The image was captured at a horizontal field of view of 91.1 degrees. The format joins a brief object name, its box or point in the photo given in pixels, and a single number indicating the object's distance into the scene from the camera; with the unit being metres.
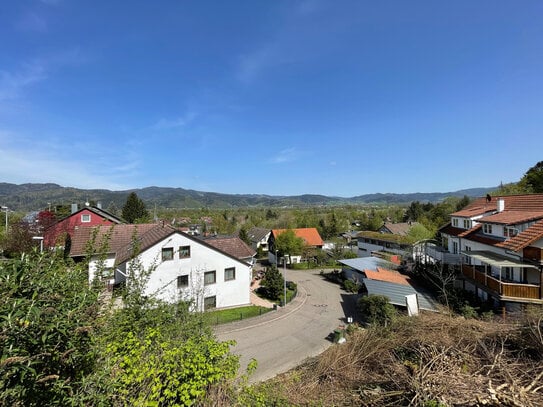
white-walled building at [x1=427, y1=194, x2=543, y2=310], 15.98
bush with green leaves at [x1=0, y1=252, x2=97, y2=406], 2.44
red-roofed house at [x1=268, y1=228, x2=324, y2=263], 50.28
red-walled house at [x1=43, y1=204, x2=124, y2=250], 26.78
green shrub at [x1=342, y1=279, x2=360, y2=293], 32.12
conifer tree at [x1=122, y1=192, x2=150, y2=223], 55.50
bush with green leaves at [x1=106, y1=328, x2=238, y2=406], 3.85
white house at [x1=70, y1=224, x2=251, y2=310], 21.56
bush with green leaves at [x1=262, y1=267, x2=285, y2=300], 28.31
